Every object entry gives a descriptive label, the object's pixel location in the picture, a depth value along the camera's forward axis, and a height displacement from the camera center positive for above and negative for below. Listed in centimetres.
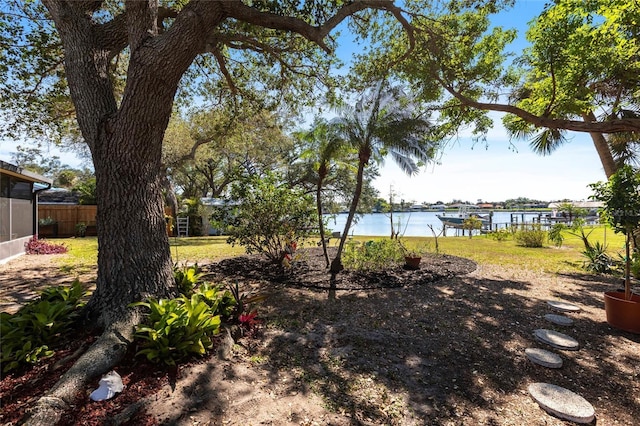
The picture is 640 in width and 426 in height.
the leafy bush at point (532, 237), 1184 -93
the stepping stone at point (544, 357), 296 -152
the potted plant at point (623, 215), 381 -3
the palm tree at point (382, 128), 630 +192
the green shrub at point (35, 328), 252 -102
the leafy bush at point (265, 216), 654 +5
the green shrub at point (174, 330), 258 -103
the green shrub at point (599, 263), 715 -124
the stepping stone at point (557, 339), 336 -151
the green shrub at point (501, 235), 1435 -100
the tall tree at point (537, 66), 517 +315
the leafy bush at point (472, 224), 1759 -55
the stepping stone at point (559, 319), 401 -148
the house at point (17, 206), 784 +47
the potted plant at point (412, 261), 717 -111
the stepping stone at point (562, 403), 223 -155
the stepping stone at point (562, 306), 454 -148
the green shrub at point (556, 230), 775 -44
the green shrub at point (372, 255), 716 -100
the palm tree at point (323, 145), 660 +167
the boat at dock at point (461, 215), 2844 +1
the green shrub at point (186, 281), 387 -83
